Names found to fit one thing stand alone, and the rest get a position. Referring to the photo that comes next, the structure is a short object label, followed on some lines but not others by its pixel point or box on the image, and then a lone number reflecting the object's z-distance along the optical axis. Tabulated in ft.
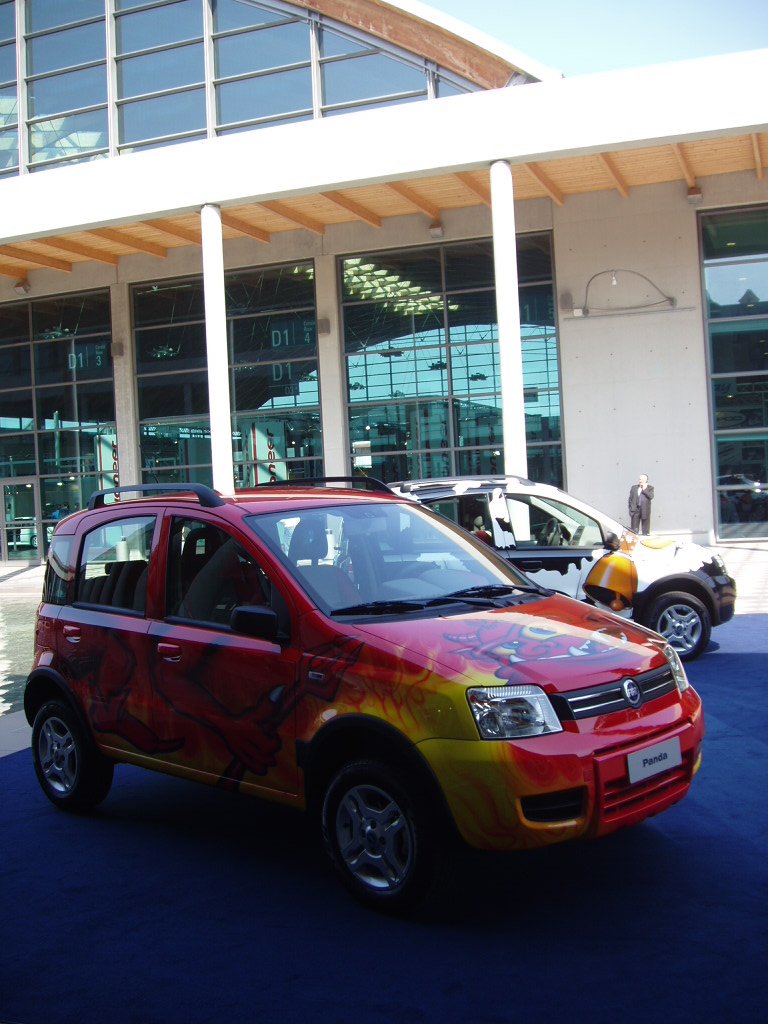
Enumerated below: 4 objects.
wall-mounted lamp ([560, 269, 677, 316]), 70.79
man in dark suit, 67.92
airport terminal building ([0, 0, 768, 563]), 60.95
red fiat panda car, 12.88
